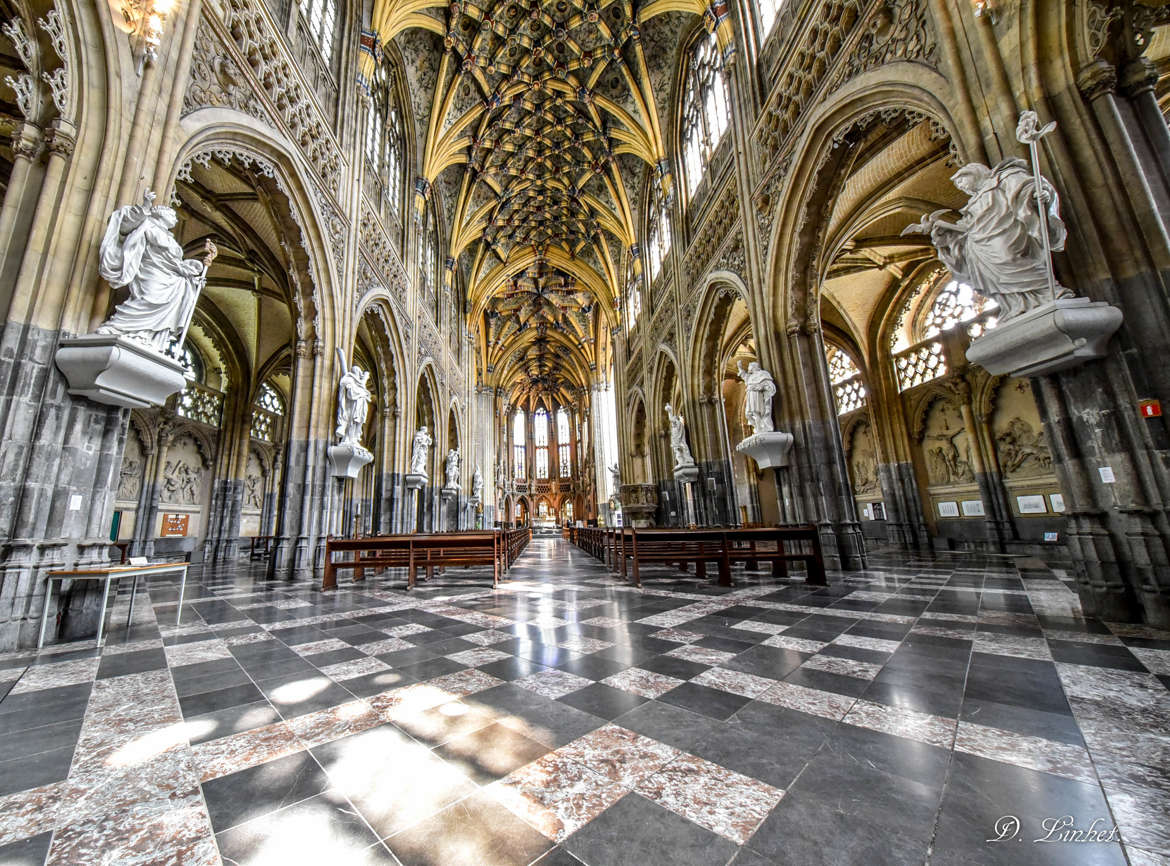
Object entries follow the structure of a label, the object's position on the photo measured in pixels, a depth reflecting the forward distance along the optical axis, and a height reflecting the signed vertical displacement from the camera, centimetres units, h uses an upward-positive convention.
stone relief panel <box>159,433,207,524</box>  1318 +213
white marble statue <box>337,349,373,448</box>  813 +242
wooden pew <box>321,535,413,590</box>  608 -12
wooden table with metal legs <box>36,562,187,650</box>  314 -15
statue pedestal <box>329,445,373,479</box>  789 +143
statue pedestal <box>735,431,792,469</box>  735 +113
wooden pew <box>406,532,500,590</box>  608 -26
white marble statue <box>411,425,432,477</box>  1256 +236
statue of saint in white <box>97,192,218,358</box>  382 +244
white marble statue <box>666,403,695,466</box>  1235 +222
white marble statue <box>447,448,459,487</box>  1762 +262
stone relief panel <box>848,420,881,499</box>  1410 +155
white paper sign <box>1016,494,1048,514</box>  1007 -7
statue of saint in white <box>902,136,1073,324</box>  341 +215
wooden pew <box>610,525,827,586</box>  568 -36
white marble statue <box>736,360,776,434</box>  758 +201
